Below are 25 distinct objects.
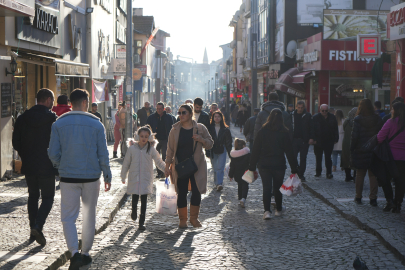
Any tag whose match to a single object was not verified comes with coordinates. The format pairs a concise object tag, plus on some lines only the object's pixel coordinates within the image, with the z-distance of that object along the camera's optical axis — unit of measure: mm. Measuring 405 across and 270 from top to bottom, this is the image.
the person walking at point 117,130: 18906
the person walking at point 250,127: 14008
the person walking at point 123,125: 18578
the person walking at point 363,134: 9422
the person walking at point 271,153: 8523
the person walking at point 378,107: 13484
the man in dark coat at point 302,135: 12680
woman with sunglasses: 7938
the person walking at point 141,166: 7984
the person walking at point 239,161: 9992
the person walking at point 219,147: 11602
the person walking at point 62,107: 8891
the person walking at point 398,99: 11365
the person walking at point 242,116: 33203
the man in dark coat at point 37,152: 6633
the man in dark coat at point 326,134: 12953
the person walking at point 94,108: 16138
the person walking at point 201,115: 11570
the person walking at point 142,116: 22859
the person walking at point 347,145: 12562
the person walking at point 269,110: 10180
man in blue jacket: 5625
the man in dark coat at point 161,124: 13805
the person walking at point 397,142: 8648
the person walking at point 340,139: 14094
